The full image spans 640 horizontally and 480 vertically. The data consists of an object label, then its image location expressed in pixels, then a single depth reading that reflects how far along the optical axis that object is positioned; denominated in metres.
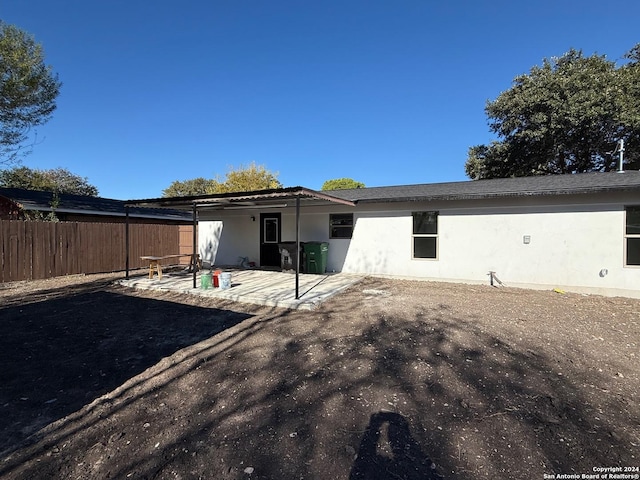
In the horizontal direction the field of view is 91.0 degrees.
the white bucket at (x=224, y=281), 7.33
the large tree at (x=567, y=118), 14.85
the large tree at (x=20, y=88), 9.83
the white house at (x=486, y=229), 7.07
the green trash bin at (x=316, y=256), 10.00
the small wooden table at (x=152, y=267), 8.72
